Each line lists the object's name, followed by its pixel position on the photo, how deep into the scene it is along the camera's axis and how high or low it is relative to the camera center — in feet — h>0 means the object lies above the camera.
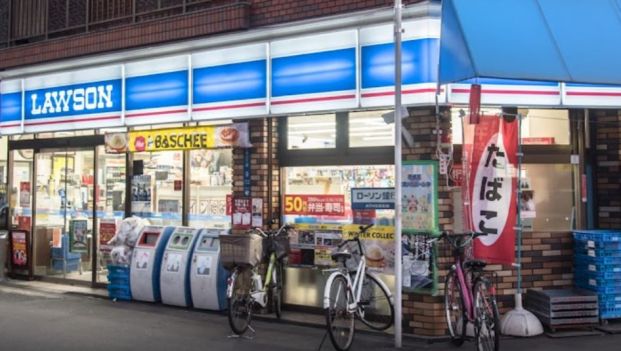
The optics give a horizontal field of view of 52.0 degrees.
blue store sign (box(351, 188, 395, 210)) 27.71 +0.12
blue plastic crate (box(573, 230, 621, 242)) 26.86 -1.44
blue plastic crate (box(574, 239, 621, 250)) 26.78 -1.84
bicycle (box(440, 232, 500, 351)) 22.02 -3.55
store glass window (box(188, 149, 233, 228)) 33.50 +0.74
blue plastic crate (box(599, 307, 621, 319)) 26.94 -4.73
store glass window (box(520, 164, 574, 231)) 28.60 +0.19
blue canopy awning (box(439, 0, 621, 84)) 22.97 +6.10
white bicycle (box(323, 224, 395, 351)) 23.47 -3.77
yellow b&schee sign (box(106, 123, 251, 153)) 31.04 +3.23
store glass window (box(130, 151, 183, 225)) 35.22 +0.76
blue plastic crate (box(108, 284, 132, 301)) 33.73 -4.90
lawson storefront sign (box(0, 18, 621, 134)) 25.67 +5.56
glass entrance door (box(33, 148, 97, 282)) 38.91 -0.82
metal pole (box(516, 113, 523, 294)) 25.87 -0.73
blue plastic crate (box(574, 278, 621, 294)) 26.89 -3.65
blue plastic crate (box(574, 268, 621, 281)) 26.78 -3.11
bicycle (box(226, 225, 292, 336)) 26.32 -3.58
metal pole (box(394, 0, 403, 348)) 23.61 +1.22
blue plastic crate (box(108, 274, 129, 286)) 33.82 -4.27
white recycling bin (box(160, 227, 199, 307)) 31.32 -3.38
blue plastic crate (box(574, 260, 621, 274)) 26.78 -2.84
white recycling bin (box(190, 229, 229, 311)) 30.32 -3.60
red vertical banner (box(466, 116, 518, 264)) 25.70 +0.73
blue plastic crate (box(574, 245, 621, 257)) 26.81 -2.15
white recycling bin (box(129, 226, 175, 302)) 32.55 -3.25
